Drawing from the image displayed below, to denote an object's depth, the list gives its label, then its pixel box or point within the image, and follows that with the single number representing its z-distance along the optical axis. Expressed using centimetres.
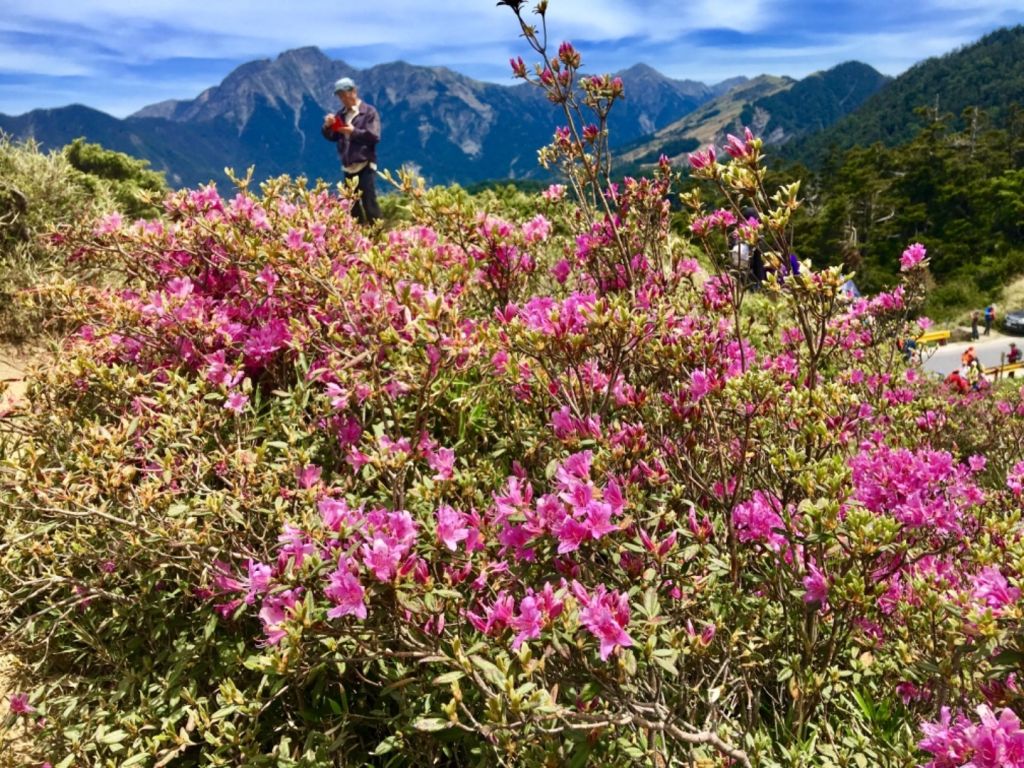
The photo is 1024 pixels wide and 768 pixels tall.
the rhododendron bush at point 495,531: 178
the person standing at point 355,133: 809
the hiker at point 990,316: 3874
